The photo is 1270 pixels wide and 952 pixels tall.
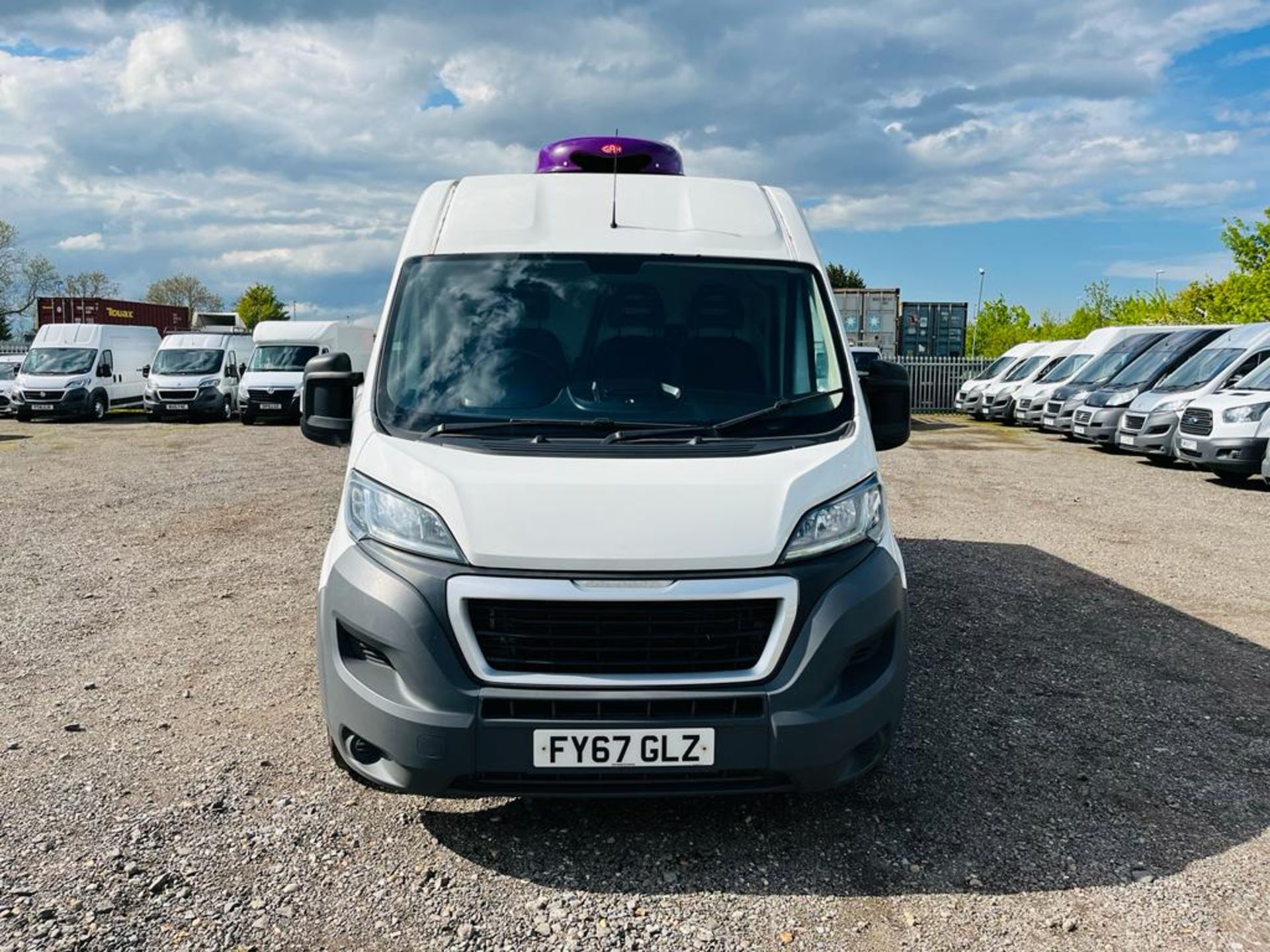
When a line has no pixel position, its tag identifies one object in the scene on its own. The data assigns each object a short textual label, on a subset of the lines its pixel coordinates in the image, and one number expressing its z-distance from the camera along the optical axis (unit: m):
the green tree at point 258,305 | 91.81
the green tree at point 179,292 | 76.88
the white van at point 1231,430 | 13.10
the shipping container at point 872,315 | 32.00
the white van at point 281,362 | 24.59
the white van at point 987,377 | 28.75
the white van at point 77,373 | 25.12
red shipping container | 34.84
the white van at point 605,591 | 3.19
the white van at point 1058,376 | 23.09
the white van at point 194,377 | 25.47
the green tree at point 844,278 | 70.12
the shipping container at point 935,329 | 39.84
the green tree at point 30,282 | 55.88
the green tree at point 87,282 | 65.19
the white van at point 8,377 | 27.09
